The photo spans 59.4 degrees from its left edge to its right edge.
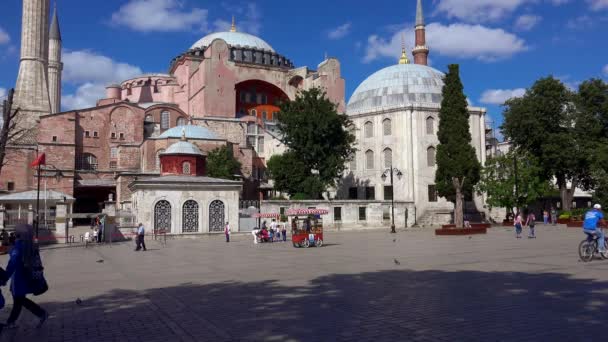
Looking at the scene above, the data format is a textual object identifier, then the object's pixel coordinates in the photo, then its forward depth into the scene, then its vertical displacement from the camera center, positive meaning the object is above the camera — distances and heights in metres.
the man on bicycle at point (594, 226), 12.58 -0.52
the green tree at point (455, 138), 32.06 +4.08
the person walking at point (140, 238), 20.86 -1.15
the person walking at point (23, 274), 6.45 -0.78
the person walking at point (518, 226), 22.95 -0.91
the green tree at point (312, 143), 38.50 +4.73
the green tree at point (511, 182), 37.16 +1.63
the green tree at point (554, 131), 39.03 +5.55
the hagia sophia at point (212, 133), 40.97 +6.84
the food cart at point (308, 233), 21.00 -1.02
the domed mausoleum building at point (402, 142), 42.75 +5.35
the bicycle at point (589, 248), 12.45 -1.03
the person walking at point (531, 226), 23.18 -0.94
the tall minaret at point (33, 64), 47.53 +13.44
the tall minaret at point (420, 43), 59.23 +18.32
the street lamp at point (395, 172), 40.77 +2.77
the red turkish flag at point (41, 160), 28.86 +2.74
